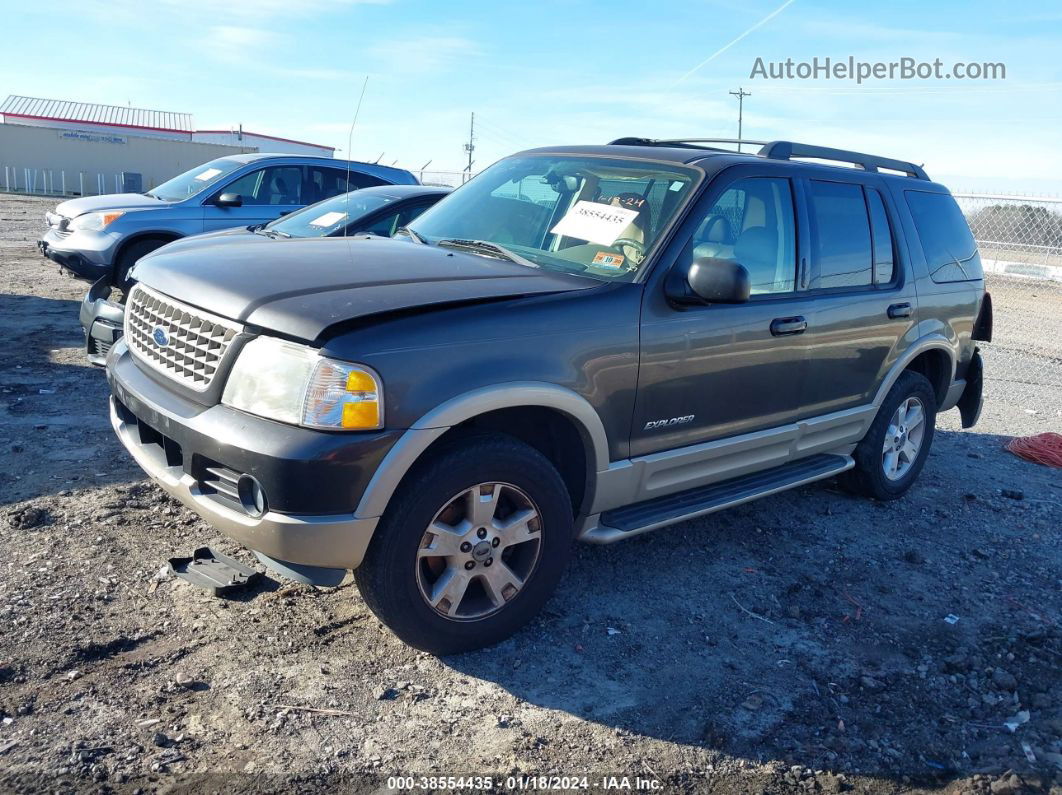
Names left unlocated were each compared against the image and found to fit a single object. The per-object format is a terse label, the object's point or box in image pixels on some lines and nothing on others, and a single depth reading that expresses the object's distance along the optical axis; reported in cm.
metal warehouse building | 4138
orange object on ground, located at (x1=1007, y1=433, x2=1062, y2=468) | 664
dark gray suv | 292
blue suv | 930
